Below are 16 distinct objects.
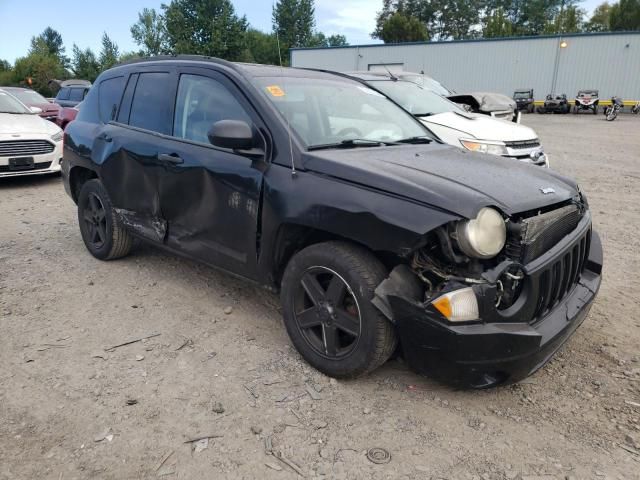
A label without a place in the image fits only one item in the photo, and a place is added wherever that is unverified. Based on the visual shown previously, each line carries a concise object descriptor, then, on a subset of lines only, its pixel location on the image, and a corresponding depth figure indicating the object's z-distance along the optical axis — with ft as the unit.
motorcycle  83.26
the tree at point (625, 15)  189.06
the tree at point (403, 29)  218.38
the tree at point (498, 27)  217.56
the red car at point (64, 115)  42.68
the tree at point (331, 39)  281.33
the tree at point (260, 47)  213.46
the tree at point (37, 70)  194.49
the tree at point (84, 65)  221.05
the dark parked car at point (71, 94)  55.94
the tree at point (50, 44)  263.08
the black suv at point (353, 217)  7.97
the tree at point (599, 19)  233.55
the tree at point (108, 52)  255.70
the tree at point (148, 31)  253.65
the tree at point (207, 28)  201.26
